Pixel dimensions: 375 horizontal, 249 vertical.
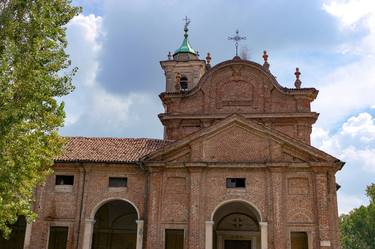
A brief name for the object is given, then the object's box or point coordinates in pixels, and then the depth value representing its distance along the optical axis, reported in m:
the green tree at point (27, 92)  14.20
